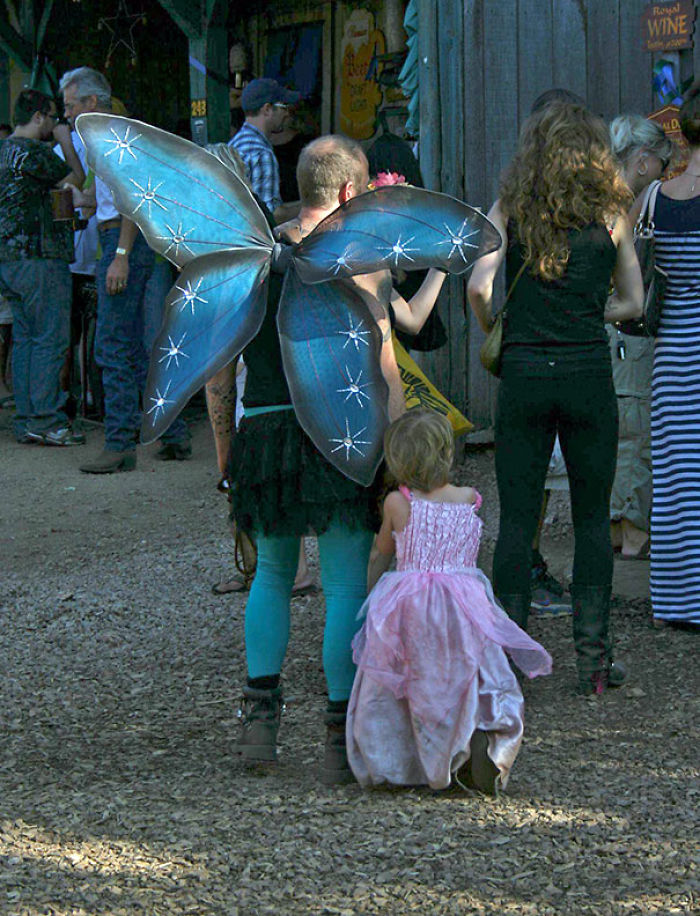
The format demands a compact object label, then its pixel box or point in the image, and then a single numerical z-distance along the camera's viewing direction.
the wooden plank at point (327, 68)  12.80
